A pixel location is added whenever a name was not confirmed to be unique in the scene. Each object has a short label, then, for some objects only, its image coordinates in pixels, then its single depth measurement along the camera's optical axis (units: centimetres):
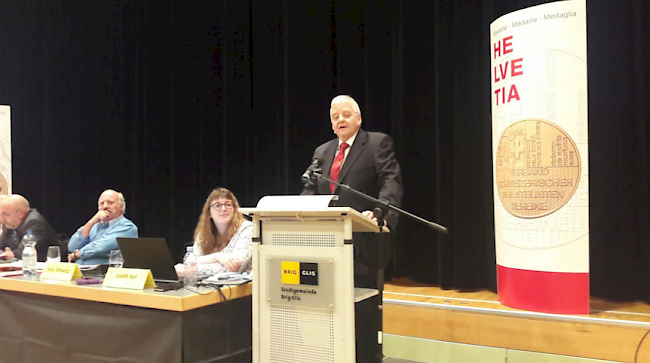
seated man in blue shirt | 355
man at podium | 268
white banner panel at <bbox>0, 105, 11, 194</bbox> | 536
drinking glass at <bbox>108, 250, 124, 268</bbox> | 248
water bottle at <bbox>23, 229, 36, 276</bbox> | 266
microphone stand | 210
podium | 187
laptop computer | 216
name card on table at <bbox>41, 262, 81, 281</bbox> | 239
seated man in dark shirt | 400
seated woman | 278
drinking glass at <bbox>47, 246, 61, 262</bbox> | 269
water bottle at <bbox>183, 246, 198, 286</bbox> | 219
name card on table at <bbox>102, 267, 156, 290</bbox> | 212
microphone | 226
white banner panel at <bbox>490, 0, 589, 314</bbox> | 282
